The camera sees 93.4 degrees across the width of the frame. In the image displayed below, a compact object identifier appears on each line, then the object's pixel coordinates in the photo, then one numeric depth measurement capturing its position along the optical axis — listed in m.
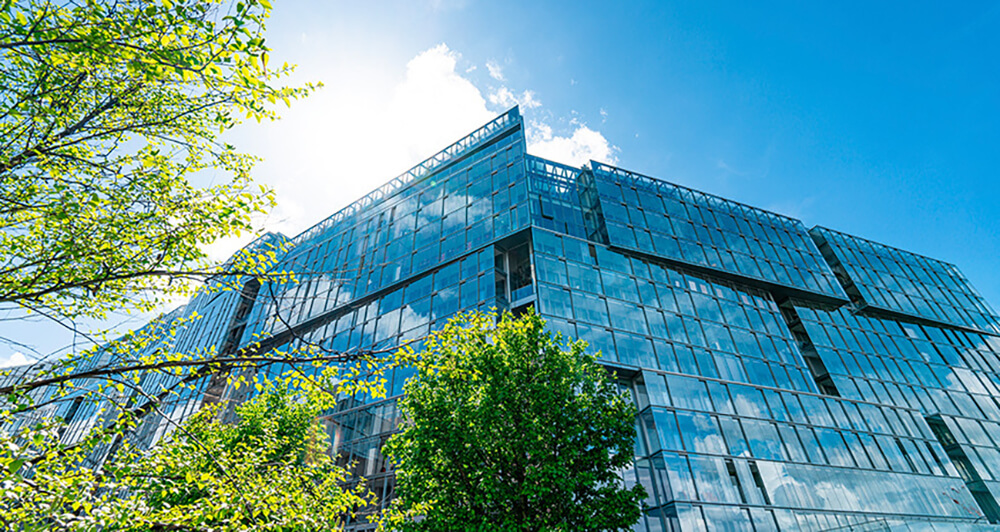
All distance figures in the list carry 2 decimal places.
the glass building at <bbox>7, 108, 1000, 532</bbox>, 22.83
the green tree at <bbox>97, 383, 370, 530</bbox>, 5.86
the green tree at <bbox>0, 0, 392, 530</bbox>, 5.06
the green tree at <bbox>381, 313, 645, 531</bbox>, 11.87
